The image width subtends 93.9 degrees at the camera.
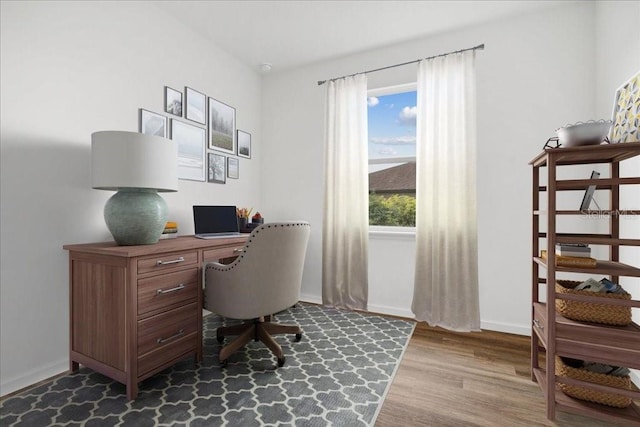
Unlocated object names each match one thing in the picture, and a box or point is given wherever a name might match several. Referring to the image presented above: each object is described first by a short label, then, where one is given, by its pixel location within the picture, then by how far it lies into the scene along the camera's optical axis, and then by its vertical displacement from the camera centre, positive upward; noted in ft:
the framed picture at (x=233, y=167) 10.15 +1.60
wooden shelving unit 4.31 -1.71
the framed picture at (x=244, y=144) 10.64 +2.53
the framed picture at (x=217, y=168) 9.40 +1.46
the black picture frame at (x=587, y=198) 4.98 +0.26
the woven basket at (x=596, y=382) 4.58 -2.66
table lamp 5.46 +0.68
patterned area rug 4.69 -3.21
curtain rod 8.34 +4.66
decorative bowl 4.50 +1.23
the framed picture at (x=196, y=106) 8.59 +3.21
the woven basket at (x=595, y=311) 4.50 -1.50
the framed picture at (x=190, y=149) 8.30 +1.90
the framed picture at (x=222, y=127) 9.41 +2.86
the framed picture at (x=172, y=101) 7.99 +3.08
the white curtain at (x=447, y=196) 8.22 +0.51
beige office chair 5.91 -1.33
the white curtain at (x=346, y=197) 9.67 +0.53
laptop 8.07 -0.21
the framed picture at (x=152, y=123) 7.41 +2.32
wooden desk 5.09 -1.73
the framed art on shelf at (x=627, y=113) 4.78 +1.71
